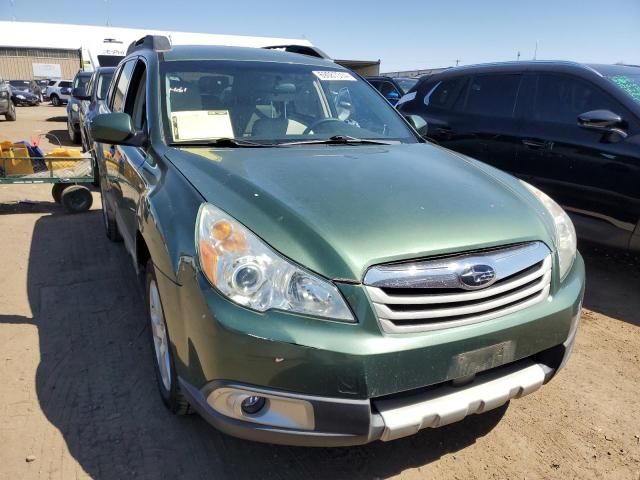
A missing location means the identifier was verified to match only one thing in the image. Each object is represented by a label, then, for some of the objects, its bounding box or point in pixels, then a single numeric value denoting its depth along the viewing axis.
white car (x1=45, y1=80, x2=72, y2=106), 32.00
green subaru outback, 1.74
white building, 48.72
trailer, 5.78
